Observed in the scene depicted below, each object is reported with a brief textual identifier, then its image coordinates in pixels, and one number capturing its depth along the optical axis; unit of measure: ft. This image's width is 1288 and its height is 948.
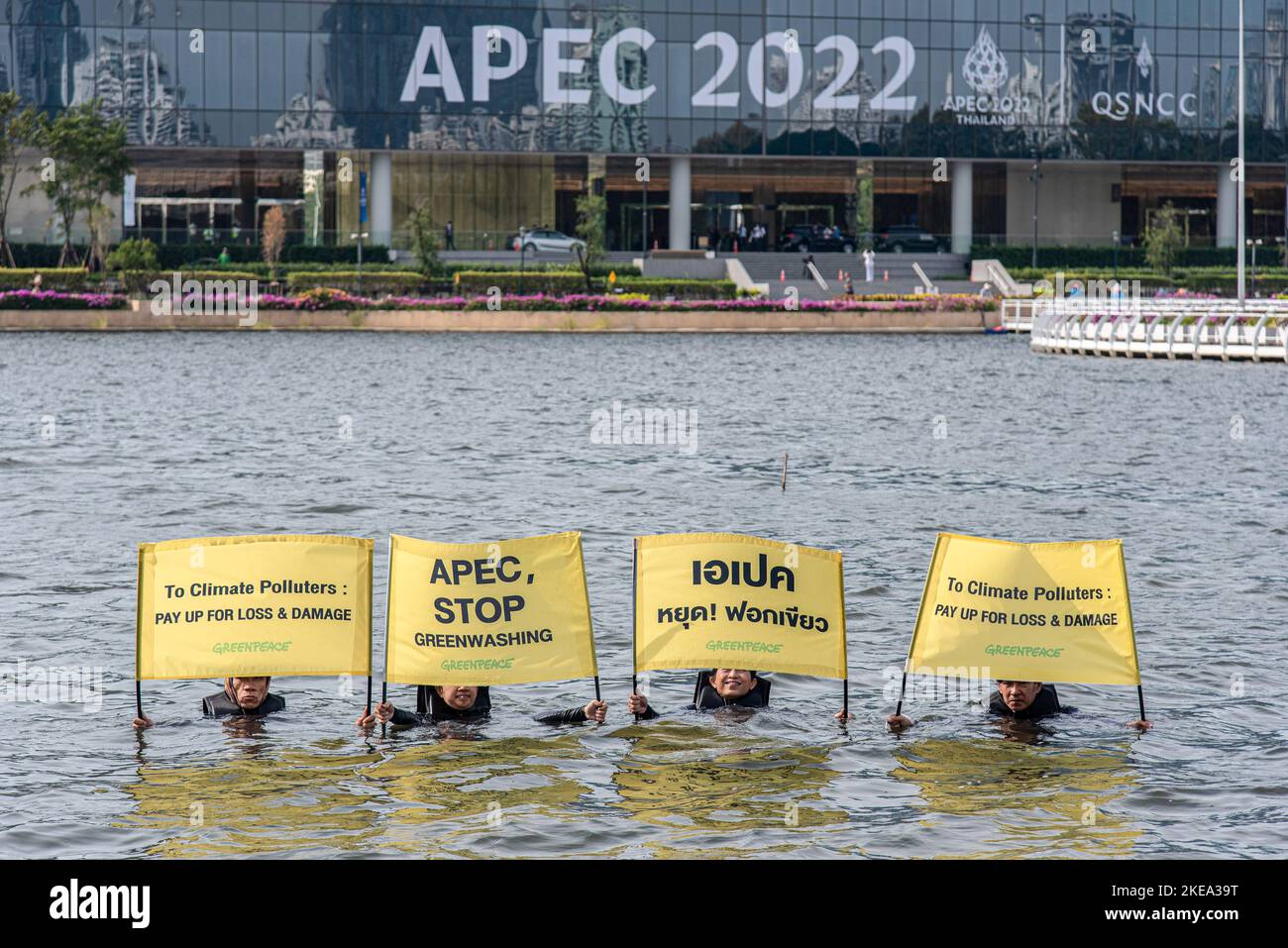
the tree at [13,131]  243.81
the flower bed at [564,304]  219.20
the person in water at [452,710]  40.19
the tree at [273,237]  261.03
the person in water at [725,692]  40.37
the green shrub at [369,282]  232.12
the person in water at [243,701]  41.65
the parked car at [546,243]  279.90
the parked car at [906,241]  293.64
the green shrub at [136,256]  223.10
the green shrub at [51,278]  221.25
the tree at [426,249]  239.91
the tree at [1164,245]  271.28
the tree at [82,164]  242.99
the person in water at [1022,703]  41.06
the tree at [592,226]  253.03
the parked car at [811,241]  290.35
